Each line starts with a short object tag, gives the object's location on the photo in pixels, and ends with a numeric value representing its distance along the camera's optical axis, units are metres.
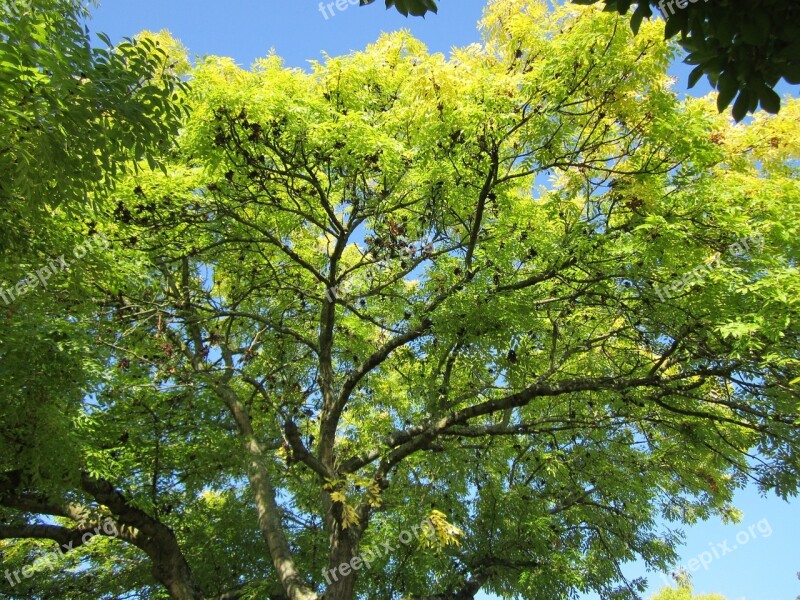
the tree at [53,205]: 3.27
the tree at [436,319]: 5.46
